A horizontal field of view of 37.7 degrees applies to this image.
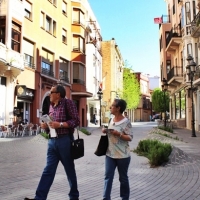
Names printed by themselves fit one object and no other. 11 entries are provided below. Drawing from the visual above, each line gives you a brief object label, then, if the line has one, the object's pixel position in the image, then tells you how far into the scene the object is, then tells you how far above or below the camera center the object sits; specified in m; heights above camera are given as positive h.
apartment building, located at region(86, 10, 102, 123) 39.09 +7.64
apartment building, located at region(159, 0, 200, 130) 25.31 +6.28
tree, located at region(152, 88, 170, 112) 40.72 +2.14
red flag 46.18 +14.98
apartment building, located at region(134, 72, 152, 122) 87.94 +3.82
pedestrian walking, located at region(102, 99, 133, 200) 4.27 -0.52
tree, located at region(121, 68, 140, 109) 66.05 +5.91
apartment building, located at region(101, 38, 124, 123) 54.47 +8.28
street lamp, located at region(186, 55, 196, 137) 18.58 +3.19
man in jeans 4.45 -0.42
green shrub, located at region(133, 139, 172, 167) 7.93 -1.07
